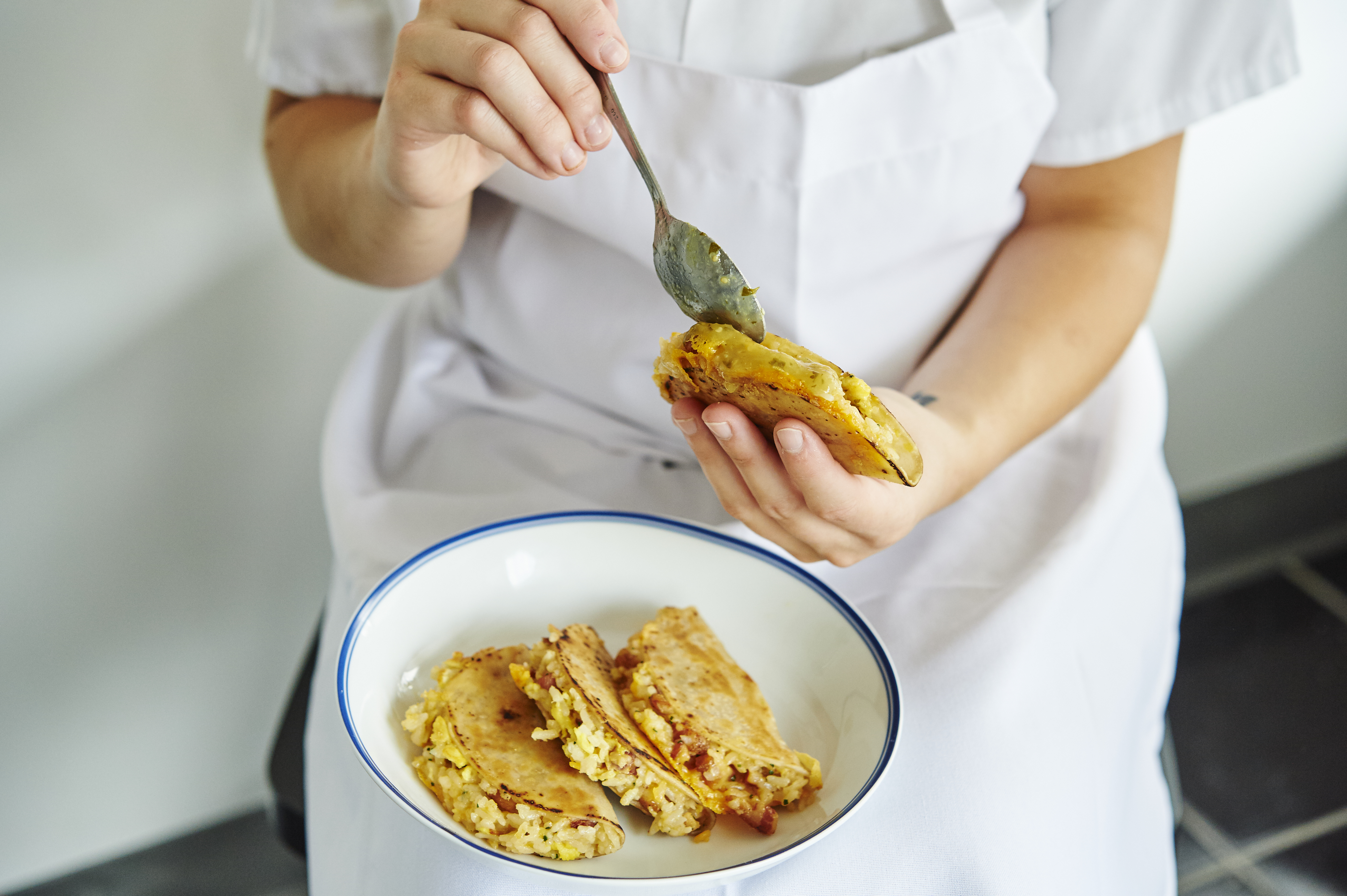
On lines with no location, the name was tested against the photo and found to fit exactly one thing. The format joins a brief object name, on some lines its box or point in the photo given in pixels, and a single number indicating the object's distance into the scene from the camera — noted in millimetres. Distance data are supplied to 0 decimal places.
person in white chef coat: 655
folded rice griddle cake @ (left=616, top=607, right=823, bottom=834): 595
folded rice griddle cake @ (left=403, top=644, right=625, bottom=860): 554
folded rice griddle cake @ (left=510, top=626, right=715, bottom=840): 582
